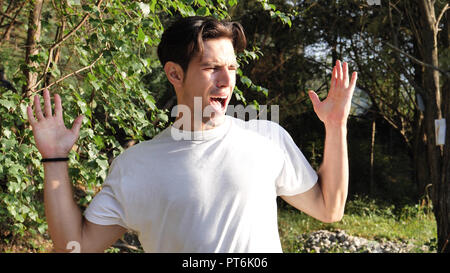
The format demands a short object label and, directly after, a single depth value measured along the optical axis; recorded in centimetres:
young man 125
